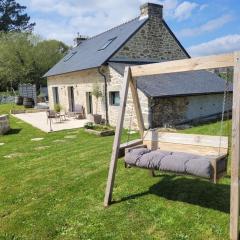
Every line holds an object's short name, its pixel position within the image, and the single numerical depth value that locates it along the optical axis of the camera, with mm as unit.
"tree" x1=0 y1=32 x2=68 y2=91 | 34812
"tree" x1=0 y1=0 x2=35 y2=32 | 52106
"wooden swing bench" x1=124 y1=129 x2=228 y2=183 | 4375
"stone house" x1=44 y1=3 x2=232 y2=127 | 14516
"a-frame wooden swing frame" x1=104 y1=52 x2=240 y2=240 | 4035
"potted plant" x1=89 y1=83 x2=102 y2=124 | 16750
